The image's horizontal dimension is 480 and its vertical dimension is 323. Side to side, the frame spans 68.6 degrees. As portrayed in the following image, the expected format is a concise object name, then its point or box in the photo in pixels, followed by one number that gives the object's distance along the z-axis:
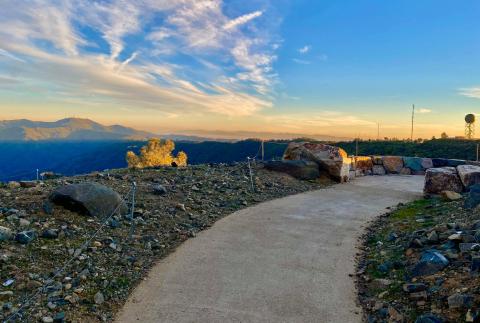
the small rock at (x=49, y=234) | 7.35
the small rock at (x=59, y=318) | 5.07
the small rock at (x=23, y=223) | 7.66
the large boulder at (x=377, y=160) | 23.30
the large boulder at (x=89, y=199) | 8.72
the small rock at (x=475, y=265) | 5.59
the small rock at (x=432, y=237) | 7.40
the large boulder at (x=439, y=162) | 22.01
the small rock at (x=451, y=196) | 12.45
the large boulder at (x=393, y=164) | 23.12
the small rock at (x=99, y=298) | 5.65
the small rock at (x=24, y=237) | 6.98
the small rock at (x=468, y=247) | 6.34
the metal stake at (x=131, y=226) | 8.36
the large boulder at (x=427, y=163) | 22.72
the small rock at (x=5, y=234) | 6.90
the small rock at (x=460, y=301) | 4.82
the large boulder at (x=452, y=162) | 21.72
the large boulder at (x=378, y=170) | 22.91
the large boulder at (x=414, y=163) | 22.85
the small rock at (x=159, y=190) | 11.63
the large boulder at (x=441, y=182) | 13.91
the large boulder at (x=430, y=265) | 6.11
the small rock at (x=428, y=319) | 4.66
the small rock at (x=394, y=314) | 5.12
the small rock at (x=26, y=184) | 10.90
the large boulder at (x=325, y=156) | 18.31
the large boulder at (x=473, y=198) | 9.78
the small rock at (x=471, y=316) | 4.48
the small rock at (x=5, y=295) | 5.43
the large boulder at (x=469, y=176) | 13.77
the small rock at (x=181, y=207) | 10.60
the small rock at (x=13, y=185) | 10.77
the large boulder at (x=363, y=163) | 22.38
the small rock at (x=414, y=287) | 5.64
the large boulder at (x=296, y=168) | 17.53
